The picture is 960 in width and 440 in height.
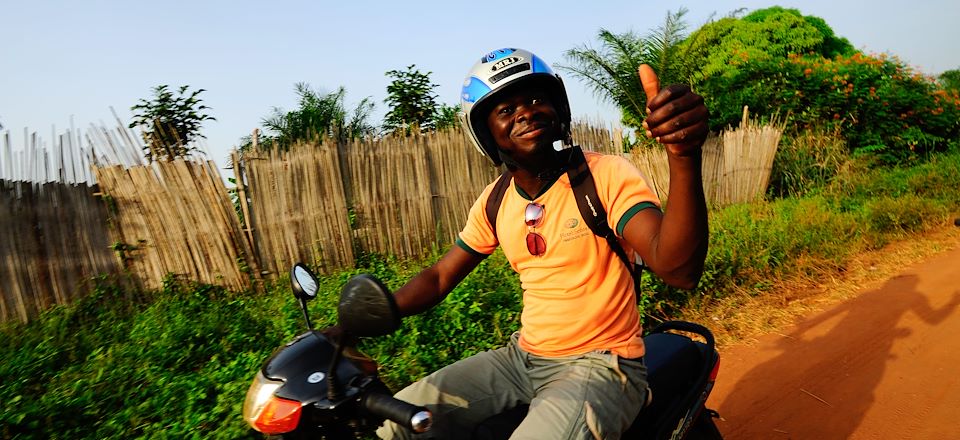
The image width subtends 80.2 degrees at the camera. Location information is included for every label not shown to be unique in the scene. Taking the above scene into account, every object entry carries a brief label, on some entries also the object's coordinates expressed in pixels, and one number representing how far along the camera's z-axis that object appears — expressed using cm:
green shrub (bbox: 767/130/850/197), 941
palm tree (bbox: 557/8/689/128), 1041
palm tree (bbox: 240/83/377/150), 918
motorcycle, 132
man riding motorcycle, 155
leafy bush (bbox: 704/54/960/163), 1069
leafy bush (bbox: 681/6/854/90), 1478
